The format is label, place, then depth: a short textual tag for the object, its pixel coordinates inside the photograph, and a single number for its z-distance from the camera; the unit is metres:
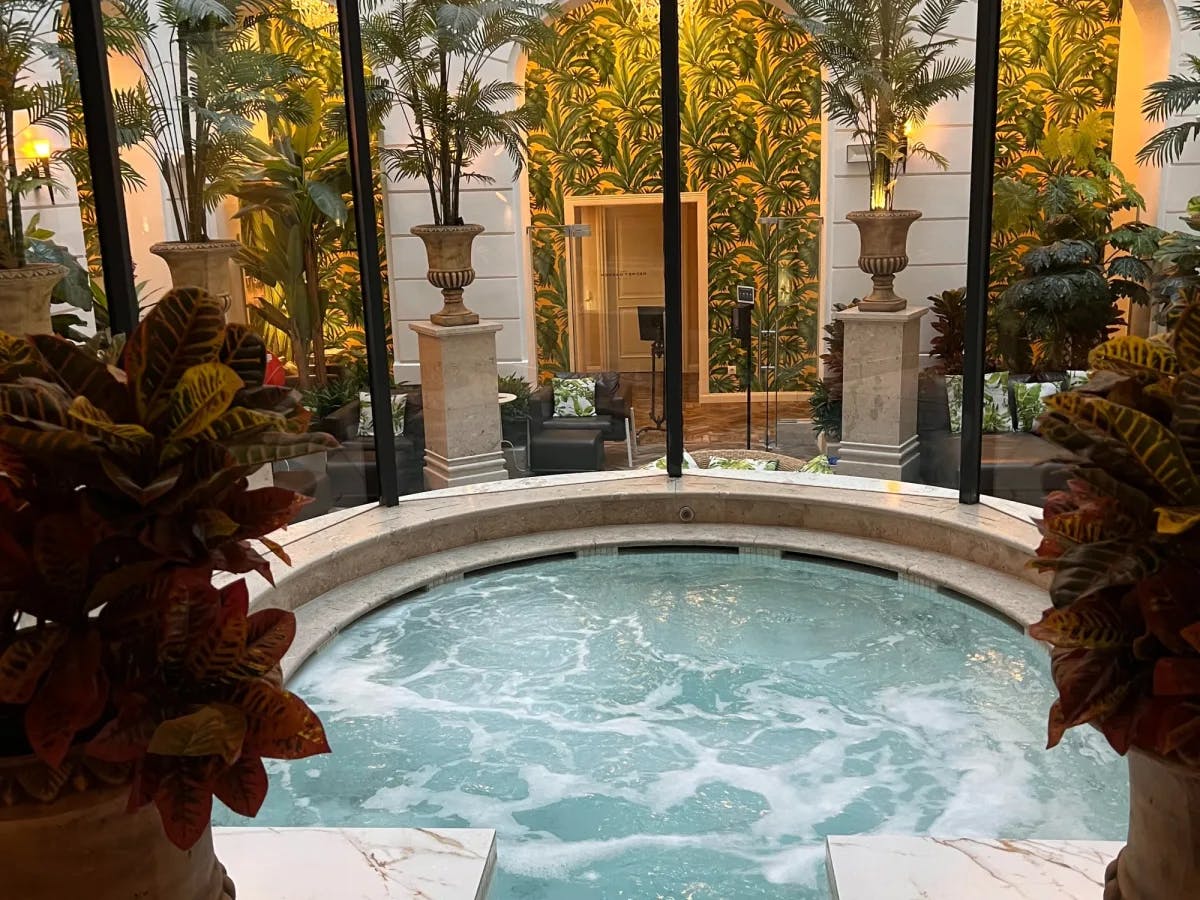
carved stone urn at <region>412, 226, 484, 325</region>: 6.21
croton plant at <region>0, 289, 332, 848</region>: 1.39
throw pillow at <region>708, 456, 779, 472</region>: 6.66
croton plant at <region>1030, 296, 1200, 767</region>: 1.38
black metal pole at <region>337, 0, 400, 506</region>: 5.57
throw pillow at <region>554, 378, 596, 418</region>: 6.46
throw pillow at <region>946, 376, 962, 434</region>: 5.97
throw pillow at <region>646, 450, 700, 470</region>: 6.56
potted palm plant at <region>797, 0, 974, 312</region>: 5.88
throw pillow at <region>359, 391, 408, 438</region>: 6.11
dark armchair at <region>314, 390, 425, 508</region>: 5.98
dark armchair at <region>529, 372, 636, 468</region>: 6.48
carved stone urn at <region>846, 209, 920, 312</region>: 6.13
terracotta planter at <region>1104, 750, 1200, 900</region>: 1.48
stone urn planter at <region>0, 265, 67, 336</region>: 4.81
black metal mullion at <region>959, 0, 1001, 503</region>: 5.30
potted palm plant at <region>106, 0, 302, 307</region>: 5.28
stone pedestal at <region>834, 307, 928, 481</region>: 6.28
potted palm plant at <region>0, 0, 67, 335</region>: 4.80
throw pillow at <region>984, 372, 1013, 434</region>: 5.70
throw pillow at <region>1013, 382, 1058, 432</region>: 5.55
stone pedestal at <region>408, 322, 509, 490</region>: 6.39
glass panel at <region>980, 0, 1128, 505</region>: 5.25
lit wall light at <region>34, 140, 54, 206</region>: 5.00
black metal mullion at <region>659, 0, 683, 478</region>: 5.83
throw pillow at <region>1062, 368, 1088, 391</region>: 5.41
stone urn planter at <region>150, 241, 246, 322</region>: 5.48
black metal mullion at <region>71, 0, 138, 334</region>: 4.83
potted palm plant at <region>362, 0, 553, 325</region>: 5.83
